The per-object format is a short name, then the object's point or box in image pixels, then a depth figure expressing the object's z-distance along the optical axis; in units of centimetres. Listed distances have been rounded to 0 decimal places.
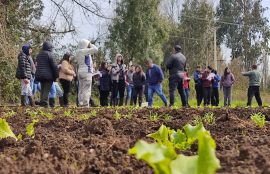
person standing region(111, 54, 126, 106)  1505
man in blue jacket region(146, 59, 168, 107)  1383
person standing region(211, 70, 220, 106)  1810
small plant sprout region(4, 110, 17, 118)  634
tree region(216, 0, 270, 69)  6469
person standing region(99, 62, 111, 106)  1502
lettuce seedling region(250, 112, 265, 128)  393
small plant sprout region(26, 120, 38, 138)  348
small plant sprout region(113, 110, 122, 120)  514
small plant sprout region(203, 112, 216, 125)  462
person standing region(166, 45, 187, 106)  1238
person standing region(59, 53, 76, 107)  1191
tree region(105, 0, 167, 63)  4109
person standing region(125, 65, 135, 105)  1864
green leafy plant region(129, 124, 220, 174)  126
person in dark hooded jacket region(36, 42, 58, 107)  1080
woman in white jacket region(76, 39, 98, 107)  1155
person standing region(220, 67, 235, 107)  1844
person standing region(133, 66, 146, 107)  1633
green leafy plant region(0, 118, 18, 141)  308
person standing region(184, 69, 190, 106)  1701
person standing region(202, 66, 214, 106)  1742
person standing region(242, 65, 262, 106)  1639
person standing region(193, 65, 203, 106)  1812
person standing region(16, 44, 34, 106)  1131
